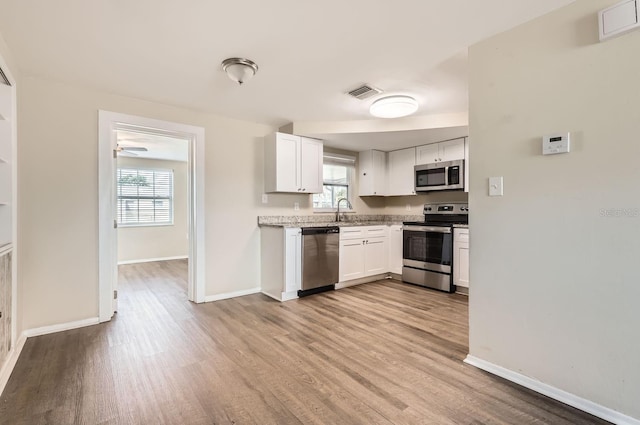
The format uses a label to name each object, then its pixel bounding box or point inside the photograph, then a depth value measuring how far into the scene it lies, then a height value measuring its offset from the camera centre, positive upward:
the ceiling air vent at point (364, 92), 2.86 +1.15
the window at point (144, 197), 6.38 +0.33
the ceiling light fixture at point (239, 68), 2.32 +1.12
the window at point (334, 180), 4.85 +0.52
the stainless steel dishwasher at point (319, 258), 3.80 -0.61
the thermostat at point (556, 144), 1.68 +0.38
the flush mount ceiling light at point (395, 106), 2.98 +1.05
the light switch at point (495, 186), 1.96 +0.16
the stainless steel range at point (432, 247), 4.05 -0.50
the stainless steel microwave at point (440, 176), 4.15 +0.50
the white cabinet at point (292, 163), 3.87 +0.63
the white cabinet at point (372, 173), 5.02 +0.64
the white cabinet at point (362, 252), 4.21 -0.59
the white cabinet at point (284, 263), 3.65 -0.63
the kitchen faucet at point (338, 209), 4.89 +0.07
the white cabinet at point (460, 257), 3.90 -0.60
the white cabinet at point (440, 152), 4.18 +0.86
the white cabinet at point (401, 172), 4.79 +0.64
